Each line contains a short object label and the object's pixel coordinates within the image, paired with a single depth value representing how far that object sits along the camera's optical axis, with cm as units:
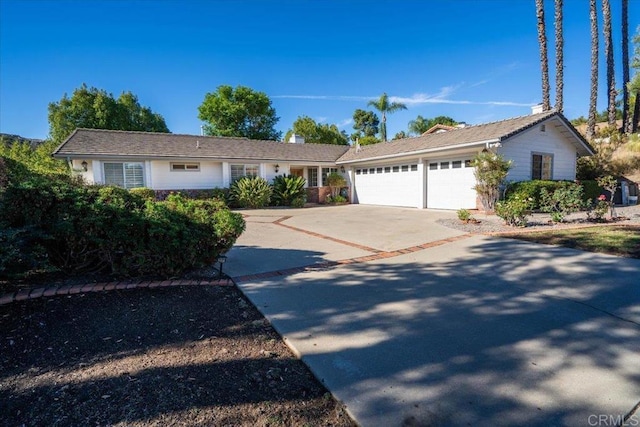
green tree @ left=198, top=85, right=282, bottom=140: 3756
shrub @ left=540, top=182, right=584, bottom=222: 896
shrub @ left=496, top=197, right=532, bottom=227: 832
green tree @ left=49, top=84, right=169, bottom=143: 3206
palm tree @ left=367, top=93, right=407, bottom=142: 3417
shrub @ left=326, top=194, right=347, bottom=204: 1952
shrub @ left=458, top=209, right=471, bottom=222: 923
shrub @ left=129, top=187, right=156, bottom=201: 1433
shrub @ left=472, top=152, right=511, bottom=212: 1102
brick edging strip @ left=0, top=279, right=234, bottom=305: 328
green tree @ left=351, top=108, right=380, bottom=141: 4803
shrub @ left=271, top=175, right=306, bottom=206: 1788
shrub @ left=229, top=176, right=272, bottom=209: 1680
